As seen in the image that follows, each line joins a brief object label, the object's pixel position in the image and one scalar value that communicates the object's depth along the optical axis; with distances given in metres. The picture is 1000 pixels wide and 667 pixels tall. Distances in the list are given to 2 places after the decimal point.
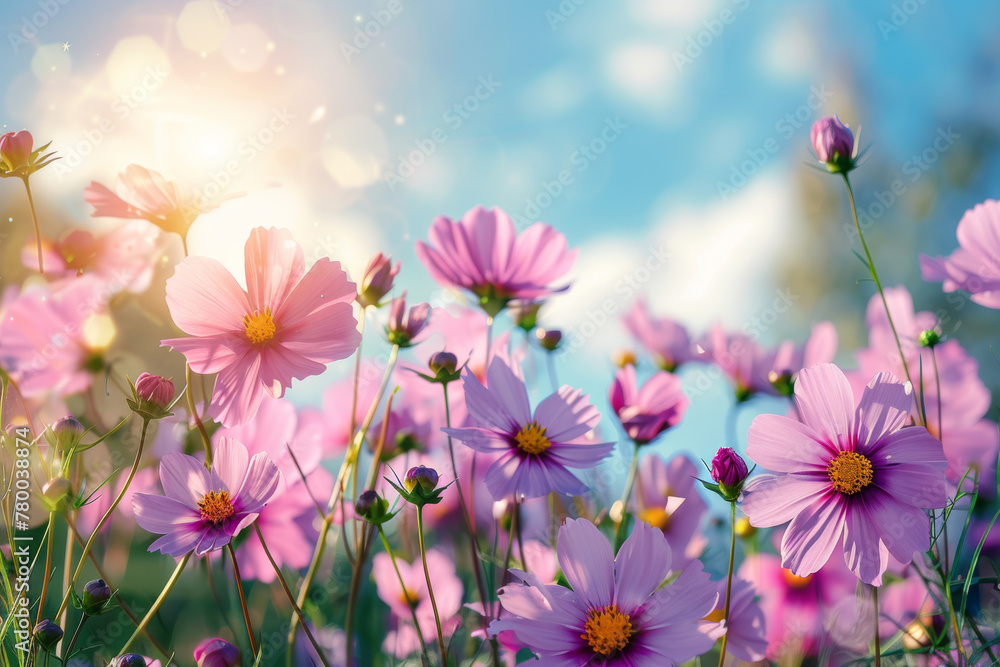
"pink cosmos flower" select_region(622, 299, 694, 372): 0.98
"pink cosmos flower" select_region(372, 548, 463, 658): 0.72
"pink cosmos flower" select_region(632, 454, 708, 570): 0.74
